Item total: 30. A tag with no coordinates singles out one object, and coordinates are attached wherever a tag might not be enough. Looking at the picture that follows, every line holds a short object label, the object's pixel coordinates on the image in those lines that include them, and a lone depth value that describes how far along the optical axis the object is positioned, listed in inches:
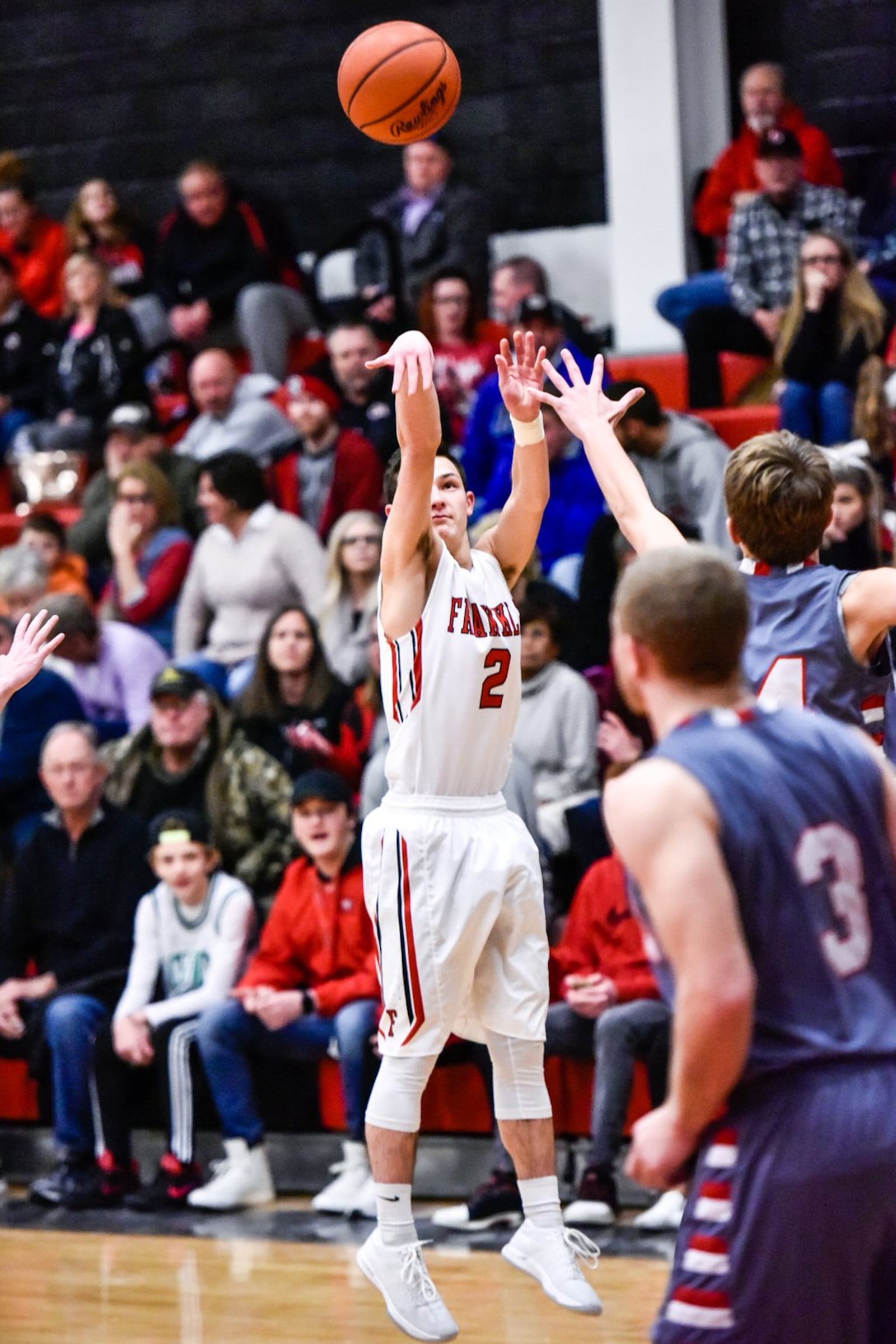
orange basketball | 387.9
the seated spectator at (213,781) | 570.6
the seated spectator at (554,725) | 541.6
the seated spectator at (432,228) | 784.9
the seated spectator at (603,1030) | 476.4
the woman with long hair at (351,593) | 609.0
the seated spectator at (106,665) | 642.8
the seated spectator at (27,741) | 614.5
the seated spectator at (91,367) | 800.3
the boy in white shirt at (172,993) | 529.7
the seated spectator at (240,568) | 655.1
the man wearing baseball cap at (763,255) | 700.0
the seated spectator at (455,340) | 719.7
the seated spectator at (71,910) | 559.8
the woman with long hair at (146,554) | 690.2
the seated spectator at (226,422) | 739.4
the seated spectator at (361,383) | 705.6
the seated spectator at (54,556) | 702.5
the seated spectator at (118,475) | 717.9
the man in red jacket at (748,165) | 732.0
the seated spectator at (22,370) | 845.2
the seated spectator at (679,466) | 600.4
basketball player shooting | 340.8
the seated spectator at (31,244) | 876.0
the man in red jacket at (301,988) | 522.9
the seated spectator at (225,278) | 811.4
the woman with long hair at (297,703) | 574.6
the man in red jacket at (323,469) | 678.5
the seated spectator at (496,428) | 642.8
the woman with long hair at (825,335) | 623.5
